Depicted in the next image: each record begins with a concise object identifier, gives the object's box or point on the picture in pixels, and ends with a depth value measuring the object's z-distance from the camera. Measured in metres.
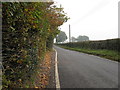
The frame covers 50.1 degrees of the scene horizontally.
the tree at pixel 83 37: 158.44
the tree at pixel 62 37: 123.19
